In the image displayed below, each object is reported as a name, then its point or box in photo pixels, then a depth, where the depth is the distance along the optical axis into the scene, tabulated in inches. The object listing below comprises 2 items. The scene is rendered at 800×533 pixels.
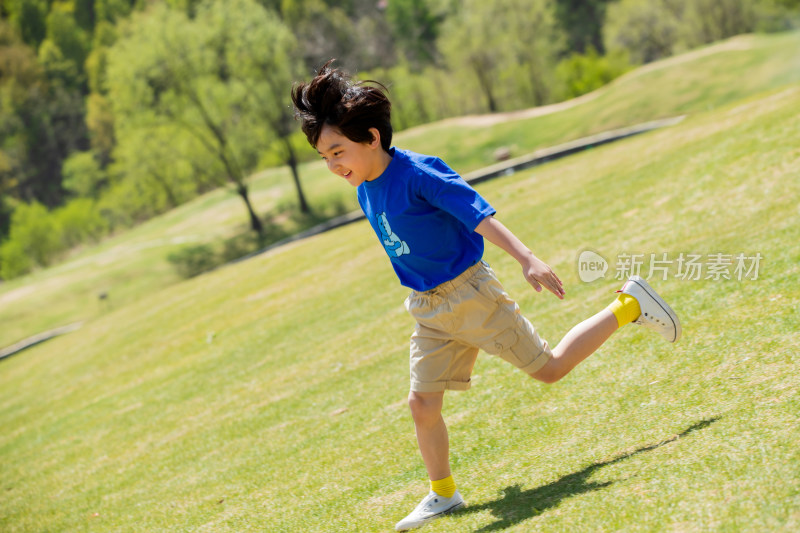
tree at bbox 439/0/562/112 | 2005.4
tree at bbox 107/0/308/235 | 1337.4
